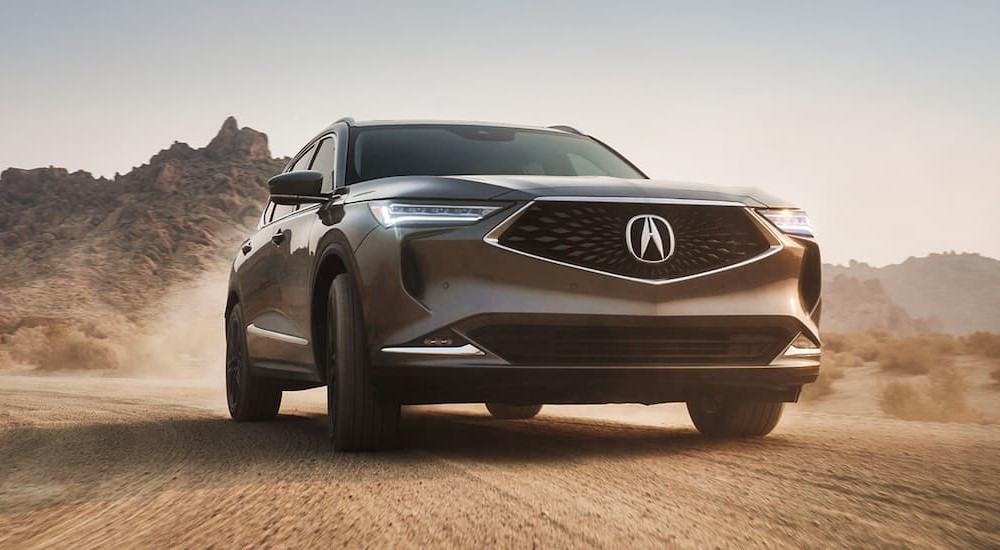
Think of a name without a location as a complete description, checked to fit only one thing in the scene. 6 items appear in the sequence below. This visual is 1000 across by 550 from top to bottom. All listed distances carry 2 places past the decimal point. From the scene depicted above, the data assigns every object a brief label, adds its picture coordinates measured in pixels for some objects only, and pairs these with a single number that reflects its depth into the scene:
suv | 5.16
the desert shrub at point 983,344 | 22.75
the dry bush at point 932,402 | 13.70
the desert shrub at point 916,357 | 20.73
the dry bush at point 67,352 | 29.80
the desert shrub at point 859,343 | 25.12
